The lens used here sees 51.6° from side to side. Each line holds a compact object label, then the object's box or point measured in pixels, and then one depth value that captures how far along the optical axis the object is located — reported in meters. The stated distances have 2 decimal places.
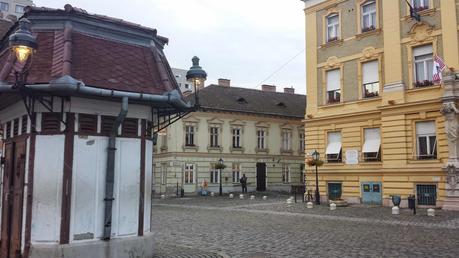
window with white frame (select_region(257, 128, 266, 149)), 46.66
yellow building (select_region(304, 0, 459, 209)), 23.33
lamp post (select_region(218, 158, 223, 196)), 39.83
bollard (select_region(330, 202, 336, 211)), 24.02
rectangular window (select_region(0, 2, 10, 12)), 82.69
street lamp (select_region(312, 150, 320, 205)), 27.38
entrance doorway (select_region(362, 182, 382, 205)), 26.28
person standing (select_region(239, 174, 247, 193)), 42.81
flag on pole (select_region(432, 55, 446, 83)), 22.20
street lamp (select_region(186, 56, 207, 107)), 10.74
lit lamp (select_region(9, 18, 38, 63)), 7.80
